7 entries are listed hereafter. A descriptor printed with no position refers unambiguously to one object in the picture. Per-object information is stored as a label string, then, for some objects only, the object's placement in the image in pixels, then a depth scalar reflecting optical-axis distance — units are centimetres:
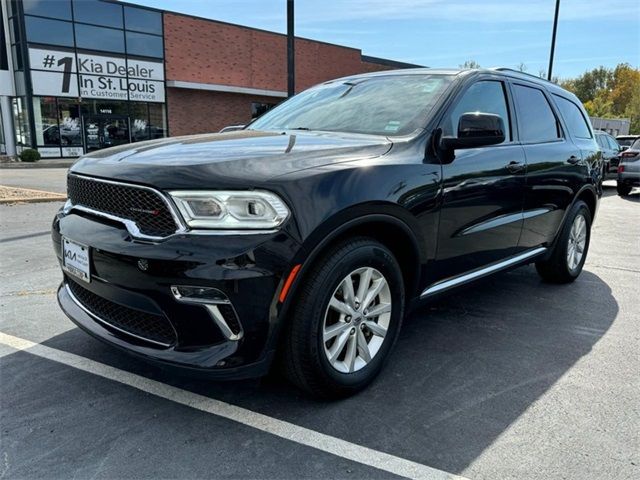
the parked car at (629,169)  1393
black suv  234
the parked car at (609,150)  1541
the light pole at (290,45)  906
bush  2198
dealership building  2289
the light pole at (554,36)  1995
